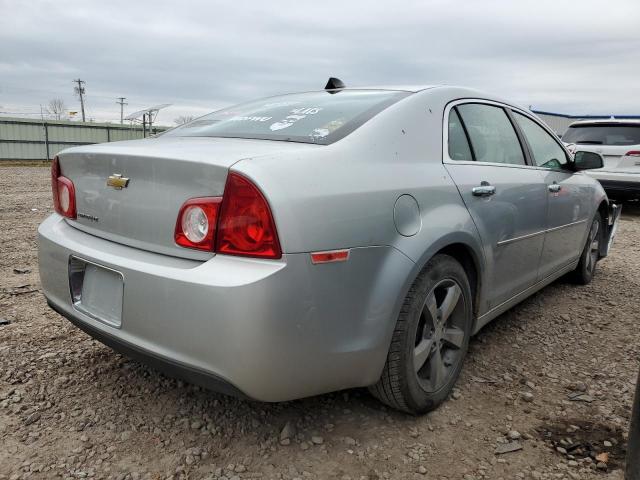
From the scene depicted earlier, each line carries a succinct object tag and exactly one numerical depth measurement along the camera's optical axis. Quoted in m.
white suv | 8.20
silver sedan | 1.73
